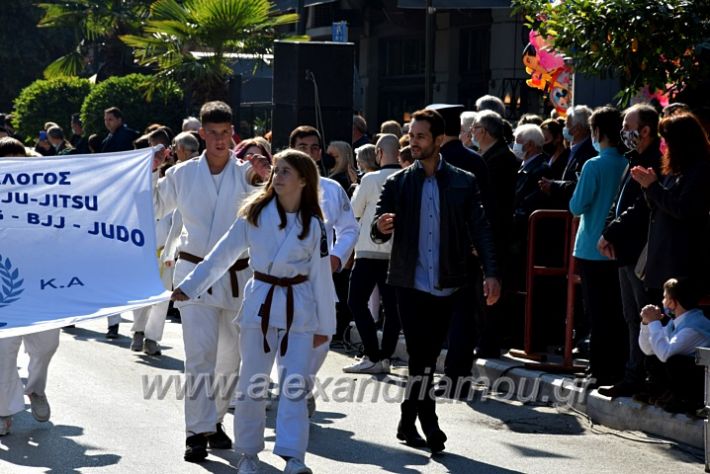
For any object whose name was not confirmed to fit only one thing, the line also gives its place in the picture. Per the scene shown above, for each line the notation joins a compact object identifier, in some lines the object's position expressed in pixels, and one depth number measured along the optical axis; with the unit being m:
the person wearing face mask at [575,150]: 11.30
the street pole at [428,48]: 20.34
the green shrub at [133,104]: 26.70
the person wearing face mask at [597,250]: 9.86
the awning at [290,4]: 29.38
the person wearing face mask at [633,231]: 9.12
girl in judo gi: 7.35
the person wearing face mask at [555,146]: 12.12
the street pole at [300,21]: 25.28
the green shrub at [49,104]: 31.38
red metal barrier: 10.51
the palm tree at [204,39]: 24.67
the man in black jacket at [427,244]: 8.33
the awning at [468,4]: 21.98
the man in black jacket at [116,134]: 17.81
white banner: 7.63
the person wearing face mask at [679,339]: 8.41
